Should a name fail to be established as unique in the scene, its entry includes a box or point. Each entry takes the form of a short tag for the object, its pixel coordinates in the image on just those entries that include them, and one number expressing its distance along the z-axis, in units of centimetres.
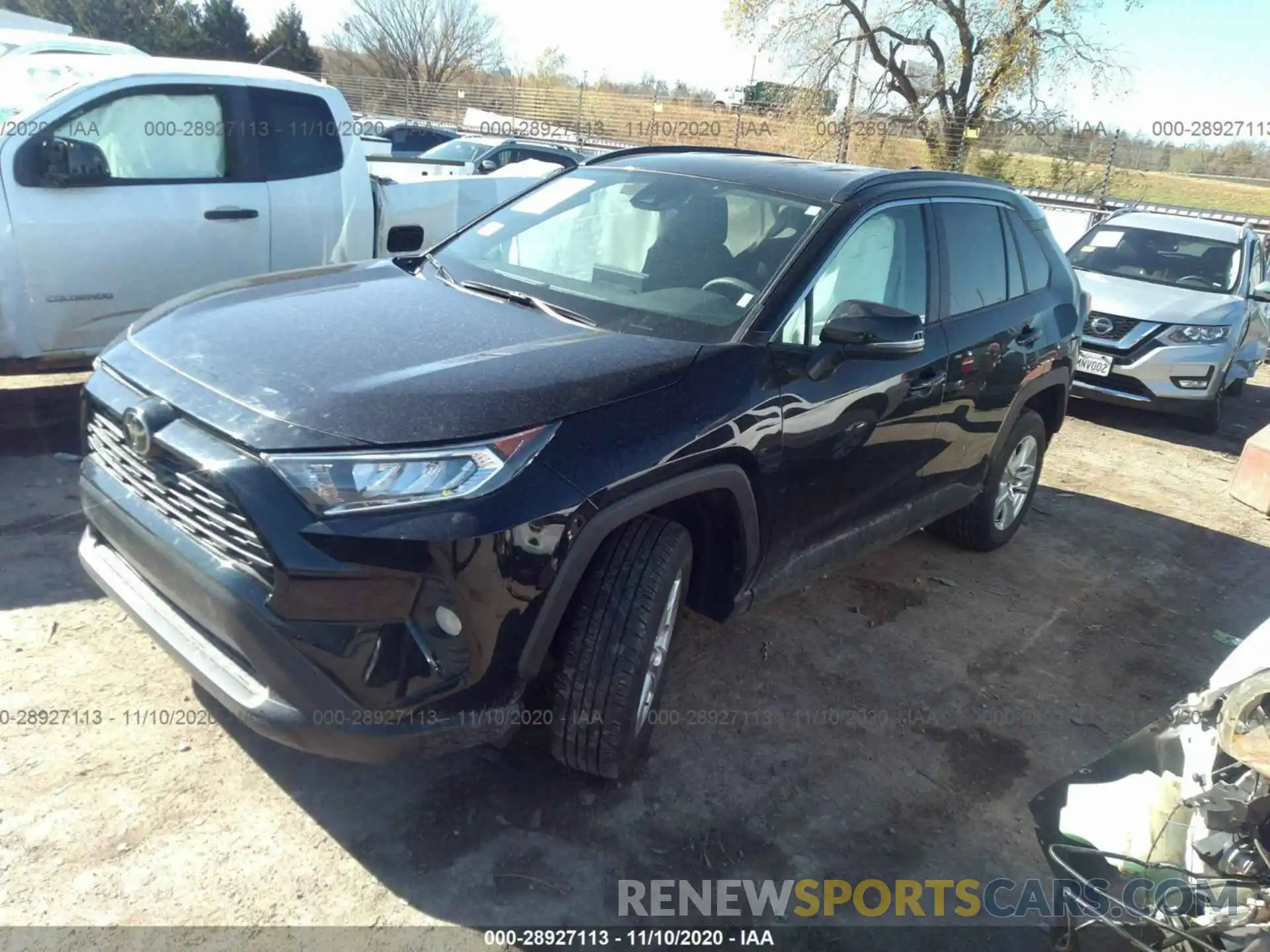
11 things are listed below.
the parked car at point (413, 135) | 1994
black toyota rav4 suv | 230
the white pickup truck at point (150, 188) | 486
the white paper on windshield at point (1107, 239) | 960
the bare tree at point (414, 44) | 4431
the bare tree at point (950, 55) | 2228
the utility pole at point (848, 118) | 2073
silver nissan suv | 825
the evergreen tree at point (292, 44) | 3562
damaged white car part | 214
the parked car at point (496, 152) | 1315
